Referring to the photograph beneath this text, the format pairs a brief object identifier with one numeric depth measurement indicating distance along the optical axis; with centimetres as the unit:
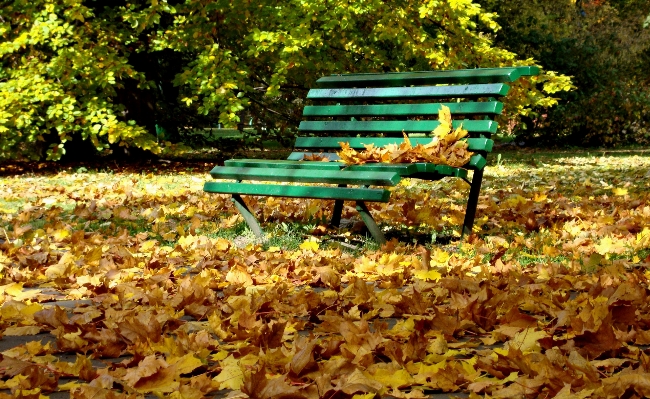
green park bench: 462
